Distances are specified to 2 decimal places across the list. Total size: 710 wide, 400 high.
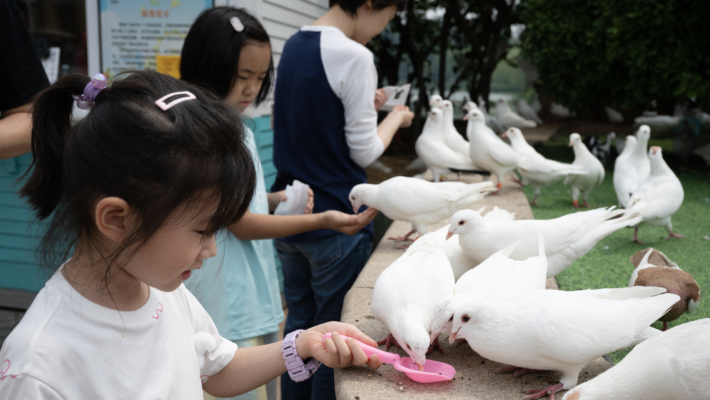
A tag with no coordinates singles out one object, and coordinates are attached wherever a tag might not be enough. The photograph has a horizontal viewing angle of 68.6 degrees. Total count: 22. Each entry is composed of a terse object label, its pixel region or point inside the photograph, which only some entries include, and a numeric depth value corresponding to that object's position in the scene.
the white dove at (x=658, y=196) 3.30
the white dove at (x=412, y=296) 1.42
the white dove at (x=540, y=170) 4.26
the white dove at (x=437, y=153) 4.33
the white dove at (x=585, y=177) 4.36
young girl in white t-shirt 0.97
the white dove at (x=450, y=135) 4.76
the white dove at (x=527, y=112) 12.24
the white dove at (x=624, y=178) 3.91
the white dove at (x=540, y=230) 2.04
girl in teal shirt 1.92
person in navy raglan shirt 2.23
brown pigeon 1.99
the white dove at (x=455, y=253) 2.15
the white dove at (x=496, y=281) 1.50
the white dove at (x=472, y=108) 4.43
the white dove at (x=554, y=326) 1.35
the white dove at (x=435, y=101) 4.92
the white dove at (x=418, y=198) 2.55
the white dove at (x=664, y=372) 1.16
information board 4.15
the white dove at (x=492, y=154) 4.26
